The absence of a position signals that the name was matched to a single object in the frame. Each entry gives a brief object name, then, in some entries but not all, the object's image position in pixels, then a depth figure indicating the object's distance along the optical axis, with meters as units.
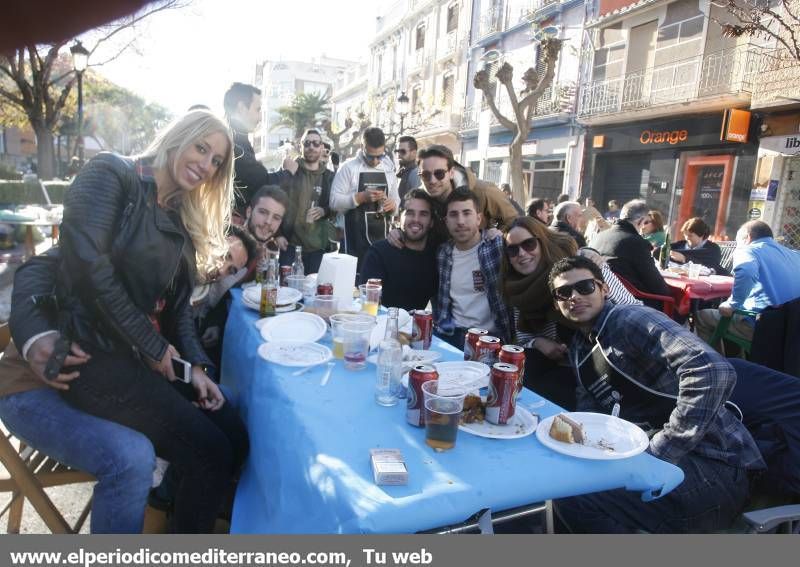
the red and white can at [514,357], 1.79
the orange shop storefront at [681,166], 12.16
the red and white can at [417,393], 1.68
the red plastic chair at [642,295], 4.89
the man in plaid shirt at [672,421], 1.87
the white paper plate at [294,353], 2.22
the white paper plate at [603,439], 1.55
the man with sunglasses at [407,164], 5.52
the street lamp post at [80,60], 11.30
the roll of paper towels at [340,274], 3.07
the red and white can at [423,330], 2.56
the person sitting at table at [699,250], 6.76
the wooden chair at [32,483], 1.82
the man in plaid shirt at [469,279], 3.41
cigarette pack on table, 1.35
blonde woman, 1.91
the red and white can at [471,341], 2.17
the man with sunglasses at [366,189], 4.97
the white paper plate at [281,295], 3.15
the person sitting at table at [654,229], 7.04
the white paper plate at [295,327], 2.60
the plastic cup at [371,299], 2.96
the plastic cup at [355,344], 2.25
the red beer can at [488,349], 2.05
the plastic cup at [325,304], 2.97
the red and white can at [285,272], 3.74
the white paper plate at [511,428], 1.63
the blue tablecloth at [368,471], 1.30
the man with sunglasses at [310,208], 5.04
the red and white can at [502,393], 1.69
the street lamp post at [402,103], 16.86
